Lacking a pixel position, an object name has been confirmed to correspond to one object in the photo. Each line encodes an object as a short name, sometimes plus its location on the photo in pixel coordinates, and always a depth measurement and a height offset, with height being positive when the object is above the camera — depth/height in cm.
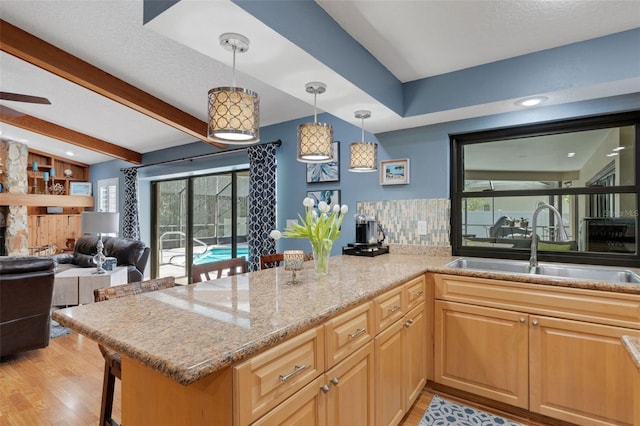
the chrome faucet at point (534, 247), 229 -25
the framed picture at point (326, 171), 334 +45
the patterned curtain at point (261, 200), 371 +15
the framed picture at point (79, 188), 729 +57
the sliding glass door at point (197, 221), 480 -13
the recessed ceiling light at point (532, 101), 220 +78
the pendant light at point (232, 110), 138 +44
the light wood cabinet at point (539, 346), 174 -80
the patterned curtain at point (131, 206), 585 +13
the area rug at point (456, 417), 197 -128
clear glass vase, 190 -25
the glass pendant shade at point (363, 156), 222 +39
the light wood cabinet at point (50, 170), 709 +96
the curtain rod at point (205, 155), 376 +82
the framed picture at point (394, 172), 297 +38
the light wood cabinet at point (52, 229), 692 -35
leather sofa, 479 -65
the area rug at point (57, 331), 339 -127
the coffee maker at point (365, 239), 281 -23
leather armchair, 265 -76
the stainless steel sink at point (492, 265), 244 -41
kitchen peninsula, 88 -39
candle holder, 175 -26
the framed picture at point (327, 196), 334 +18
